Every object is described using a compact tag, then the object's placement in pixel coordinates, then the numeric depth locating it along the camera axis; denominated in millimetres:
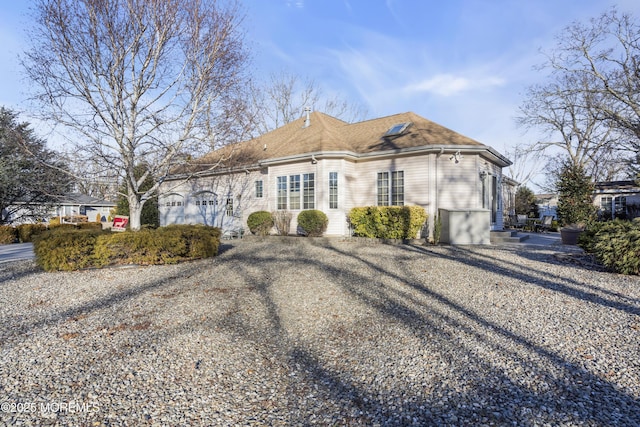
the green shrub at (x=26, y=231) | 16250
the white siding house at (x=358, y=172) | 12297
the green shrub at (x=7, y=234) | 15859
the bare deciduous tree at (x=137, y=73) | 8570
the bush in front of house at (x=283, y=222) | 14047
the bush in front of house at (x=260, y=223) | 14180
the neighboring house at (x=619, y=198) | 19094
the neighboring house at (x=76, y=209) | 21661
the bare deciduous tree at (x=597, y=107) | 18016
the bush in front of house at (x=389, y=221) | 11711
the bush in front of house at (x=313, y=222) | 12828
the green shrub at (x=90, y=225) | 18225
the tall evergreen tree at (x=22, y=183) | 10125
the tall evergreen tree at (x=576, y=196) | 14289
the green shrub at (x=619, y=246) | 6547
